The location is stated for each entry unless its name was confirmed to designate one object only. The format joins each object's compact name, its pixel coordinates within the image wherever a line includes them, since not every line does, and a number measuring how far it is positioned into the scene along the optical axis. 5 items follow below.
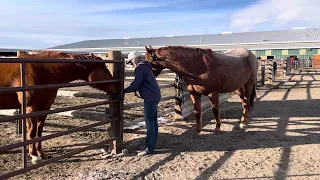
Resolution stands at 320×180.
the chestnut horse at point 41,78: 3.32
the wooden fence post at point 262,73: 13.00
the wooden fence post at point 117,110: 3.75
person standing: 3.70
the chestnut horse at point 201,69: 4.53
